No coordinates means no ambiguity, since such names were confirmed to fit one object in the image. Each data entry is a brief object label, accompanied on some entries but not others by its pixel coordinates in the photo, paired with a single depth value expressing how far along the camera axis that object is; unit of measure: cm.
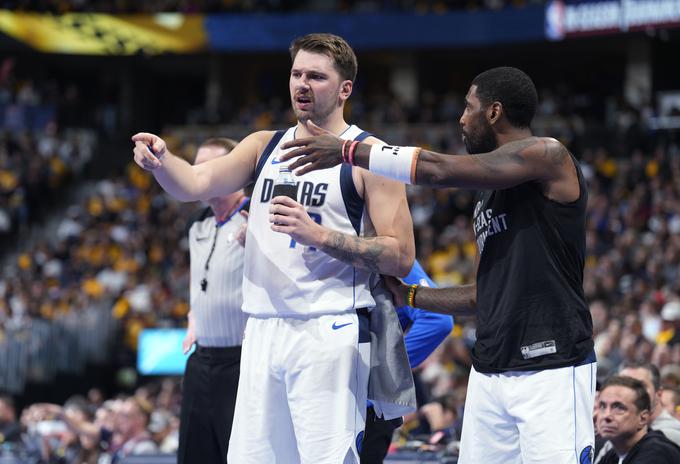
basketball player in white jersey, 888
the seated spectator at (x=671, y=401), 1353
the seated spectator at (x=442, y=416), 1446
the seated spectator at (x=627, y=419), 1137
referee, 1148
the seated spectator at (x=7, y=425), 2048
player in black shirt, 847
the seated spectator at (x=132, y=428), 1853
